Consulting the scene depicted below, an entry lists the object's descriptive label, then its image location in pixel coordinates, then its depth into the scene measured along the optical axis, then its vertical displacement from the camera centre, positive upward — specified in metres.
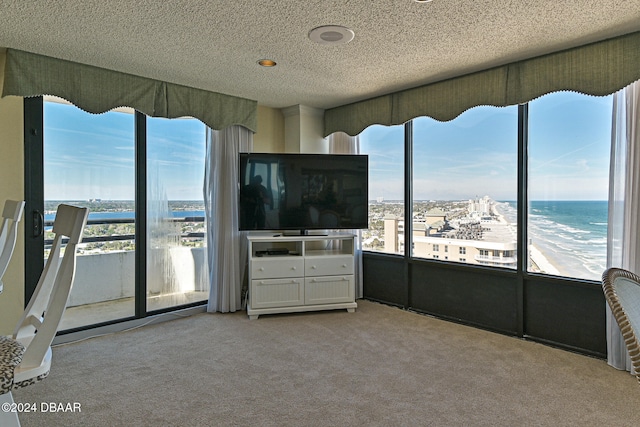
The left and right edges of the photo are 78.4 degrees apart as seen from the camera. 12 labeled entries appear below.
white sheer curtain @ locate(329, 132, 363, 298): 4.64 +0.71
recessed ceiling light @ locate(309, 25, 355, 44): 2.56 +1.17
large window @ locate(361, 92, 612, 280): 3.02 +0.22
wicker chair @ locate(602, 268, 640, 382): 1.20 -0.32
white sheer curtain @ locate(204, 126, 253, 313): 4.13 -0.14
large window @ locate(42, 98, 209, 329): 3.32 +0.05
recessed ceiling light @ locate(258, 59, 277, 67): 3.16 +1.19
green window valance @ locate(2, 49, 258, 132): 2.91 +1.01
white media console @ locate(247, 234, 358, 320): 3.93 -0.73
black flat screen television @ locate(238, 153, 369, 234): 4.10 +0.17
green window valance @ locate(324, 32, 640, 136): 2.69 +1.02
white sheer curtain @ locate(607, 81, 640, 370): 2.67 +0.08
